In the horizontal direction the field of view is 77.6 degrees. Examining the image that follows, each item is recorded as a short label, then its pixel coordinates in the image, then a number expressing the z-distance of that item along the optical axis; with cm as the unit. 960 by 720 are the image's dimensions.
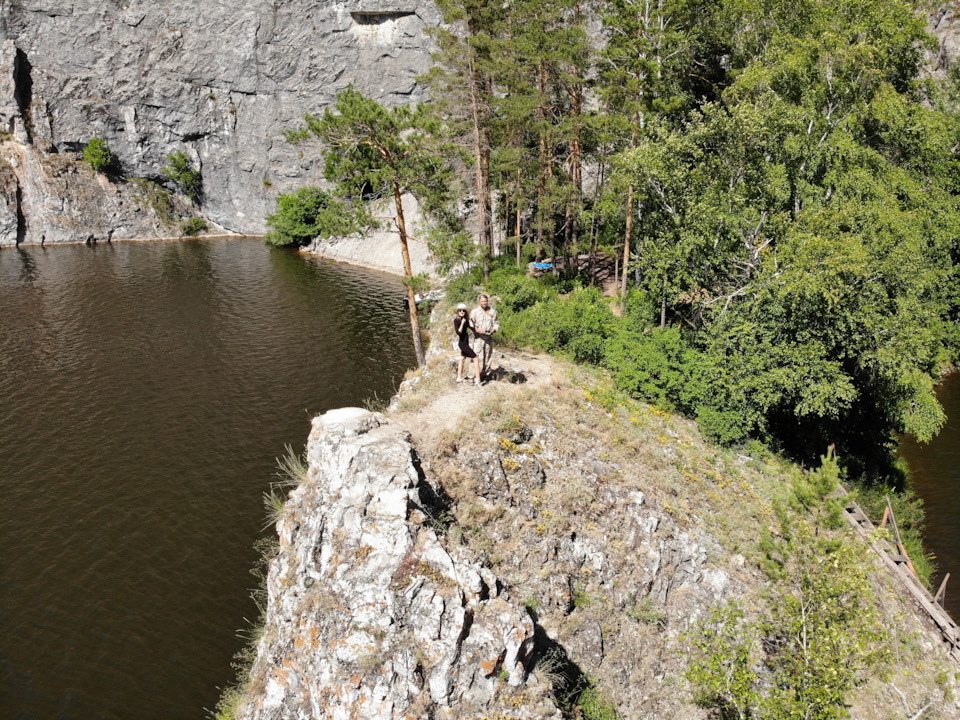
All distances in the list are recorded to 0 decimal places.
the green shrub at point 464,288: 2884
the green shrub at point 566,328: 2122
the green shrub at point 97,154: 5819
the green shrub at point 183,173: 6134
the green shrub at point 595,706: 1171
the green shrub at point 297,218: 5706
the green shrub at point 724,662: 1073
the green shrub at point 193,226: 6174
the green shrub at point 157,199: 6097
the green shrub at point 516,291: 2534
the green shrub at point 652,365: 1978
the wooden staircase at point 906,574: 1544
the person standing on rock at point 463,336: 1493
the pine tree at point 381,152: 2072
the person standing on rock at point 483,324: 1520
